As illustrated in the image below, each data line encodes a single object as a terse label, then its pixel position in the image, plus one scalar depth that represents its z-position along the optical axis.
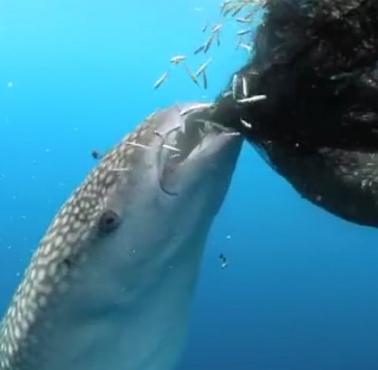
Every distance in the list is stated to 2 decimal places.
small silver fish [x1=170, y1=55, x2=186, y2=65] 3.13
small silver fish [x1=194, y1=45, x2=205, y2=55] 3.17
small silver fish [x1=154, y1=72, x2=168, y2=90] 3.30
